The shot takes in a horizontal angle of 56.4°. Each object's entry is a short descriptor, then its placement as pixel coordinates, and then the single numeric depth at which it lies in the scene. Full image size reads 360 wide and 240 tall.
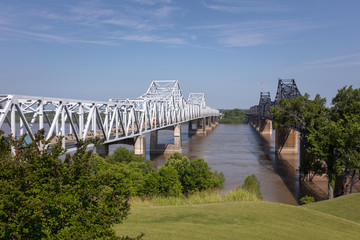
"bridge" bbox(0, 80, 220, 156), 20.64
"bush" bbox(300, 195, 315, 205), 28.67
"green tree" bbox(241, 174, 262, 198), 28.08
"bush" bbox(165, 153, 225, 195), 29.88
